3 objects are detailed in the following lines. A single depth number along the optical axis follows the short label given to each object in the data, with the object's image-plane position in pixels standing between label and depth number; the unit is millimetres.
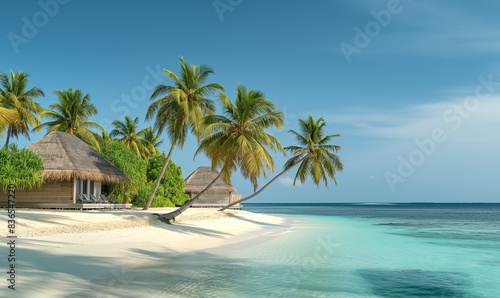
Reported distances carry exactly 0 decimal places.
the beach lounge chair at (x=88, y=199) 20486
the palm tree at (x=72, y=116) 28547
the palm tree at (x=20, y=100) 27625
